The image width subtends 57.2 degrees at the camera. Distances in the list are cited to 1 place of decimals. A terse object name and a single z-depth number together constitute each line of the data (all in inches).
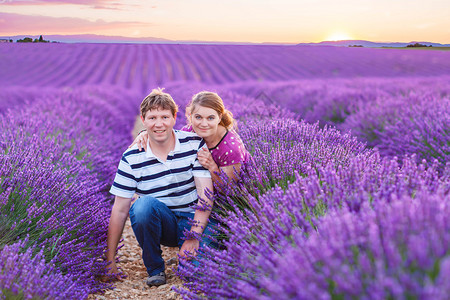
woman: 98.0
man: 94.9
